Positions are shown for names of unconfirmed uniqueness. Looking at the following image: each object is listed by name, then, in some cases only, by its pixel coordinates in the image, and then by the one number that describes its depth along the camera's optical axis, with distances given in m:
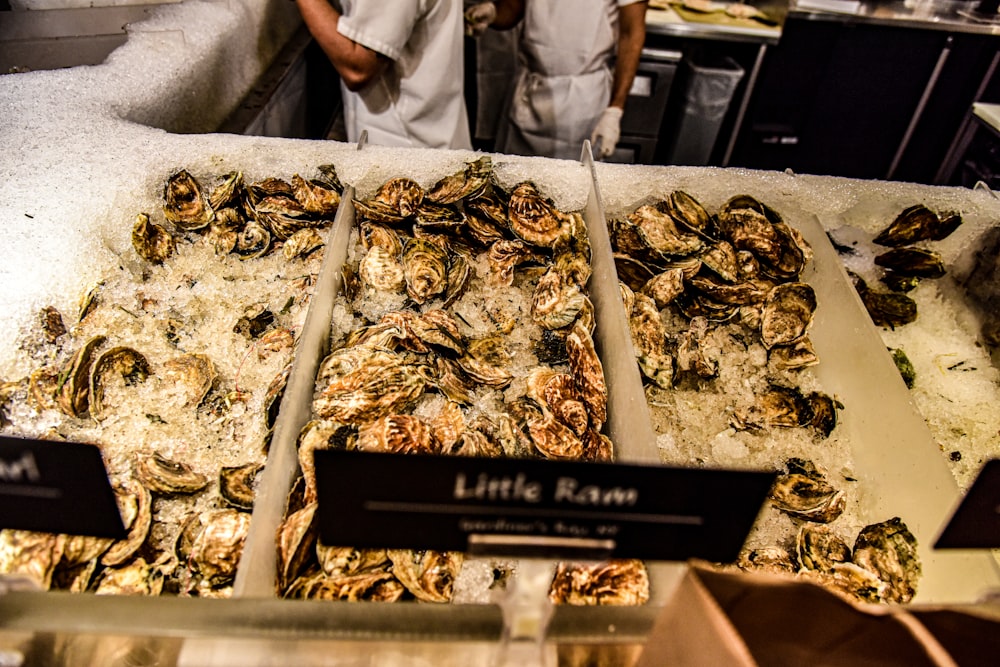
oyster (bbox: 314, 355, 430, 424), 1.27
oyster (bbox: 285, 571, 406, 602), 1.01
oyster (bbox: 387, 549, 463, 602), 1.04
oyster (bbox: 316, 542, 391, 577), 1.05
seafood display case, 1.00
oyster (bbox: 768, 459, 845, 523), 1.30
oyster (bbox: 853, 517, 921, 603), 1.15
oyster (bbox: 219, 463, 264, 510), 1.17
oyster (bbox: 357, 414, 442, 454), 1.17
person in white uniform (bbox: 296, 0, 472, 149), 2.23
